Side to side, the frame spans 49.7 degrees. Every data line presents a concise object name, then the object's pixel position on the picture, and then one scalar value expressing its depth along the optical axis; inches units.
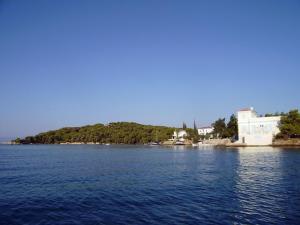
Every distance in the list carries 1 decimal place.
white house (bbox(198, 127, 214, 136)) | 6899.1
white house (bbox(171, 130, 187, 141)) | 6053.2
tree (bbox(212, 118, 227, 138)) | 4605.3
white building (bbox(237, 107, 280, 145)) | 3644.2
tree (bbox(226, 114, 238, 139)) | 4232.3
